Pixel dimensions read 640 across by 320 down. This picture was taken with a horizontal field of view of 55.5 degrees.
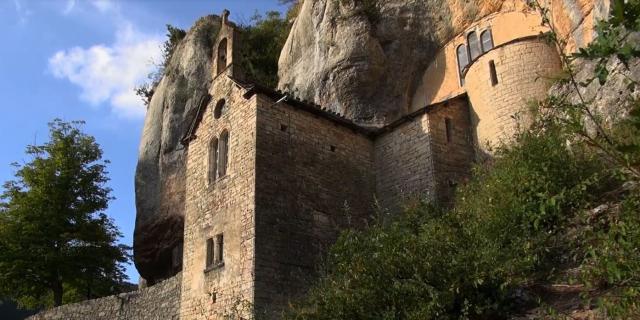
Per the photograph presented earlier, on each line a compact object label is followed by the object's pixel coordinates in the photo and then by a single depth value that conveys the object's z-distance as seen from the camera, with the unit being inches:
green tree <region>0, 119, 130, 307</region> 893.2
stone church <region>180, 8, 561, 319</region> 563.2
